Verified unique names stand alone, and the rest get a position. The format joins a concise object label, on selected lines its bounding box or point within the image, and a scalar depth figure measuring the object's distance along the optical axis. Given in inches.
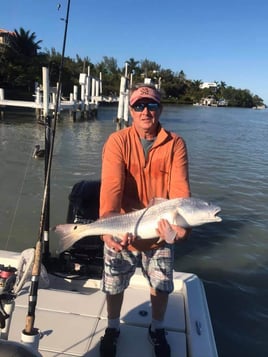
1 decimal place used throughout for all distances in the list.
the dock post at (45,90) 817.5
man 114.7
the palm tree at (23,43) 2178.9
